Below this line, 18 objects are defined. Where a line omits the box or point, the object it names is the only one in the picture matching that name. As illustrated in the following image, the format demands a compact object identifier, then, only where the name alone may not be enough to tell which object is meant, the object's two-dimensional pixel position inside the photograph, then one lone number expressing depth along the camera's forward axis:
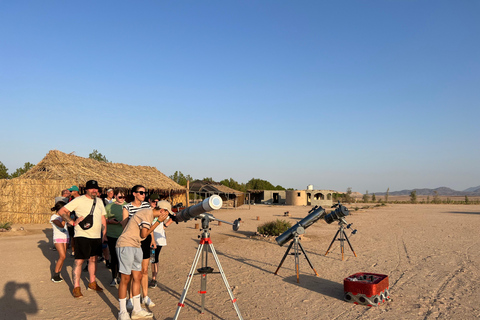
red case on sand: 5.41
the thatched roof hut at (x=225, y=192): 34.16
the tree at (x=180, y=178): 53.09
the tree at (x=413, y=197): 53.14
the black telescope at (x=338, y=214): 8.40
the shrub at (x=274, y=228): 13.44
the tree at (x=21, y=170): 31.40
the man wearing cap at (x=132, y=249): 4.40
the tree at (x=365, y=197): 55.62
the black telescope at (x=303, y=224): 7.21
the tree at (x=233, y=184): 55.59
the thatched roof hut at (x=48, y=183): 16.81
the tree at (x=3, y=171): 31.04
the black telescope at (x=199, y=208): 4.13
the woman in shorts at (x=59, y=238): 6.50
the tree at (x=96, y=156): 43.10
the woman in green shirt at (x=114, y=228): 6.20
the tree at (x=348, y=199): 54.19
